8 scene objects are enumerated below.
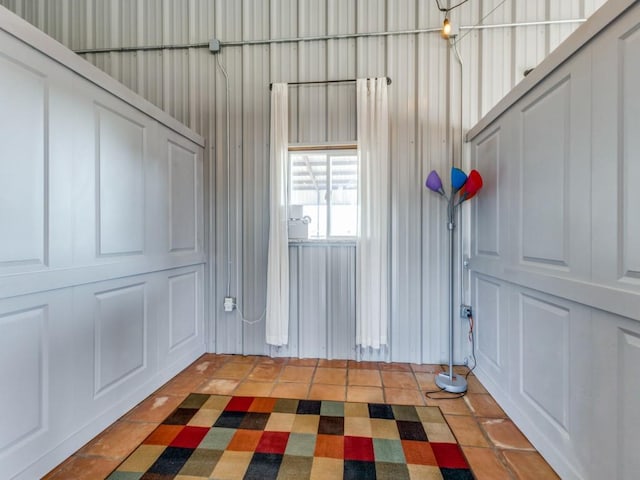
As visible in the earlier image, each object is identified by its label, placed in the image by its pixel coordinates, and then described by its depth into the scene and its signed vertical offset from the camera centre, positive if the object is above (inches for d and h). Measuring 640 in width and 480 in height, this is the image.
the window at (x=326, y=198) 113.8 +15.3
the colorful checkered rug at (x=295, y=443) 58.8 -47.7
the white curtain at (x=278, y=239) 110.5 -0.8
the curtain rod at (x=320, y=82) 110.4 +60.1
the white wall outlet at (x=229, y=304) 116.2 -27.1
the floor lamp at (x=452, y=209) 89.0 +9.3
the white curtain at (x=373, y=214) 106.8 +8.5
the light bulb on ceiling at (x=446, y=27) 97.7 +72.1
